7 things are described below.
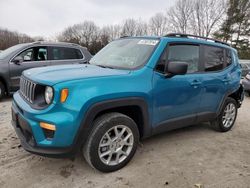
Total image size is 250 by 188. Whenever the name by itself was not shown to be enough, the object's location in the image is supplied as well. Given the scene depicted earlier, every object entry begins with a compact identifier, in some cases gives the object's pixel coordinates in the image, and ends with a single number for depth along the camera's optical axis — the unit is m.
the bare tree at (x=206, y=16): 36.97
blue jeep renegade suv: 2.43
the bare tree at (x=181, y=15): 39.91
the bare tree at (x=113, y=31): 53.06
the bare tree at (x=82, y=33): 51.56
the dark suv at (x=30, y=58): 6.47
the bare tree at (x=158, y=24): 44.34
